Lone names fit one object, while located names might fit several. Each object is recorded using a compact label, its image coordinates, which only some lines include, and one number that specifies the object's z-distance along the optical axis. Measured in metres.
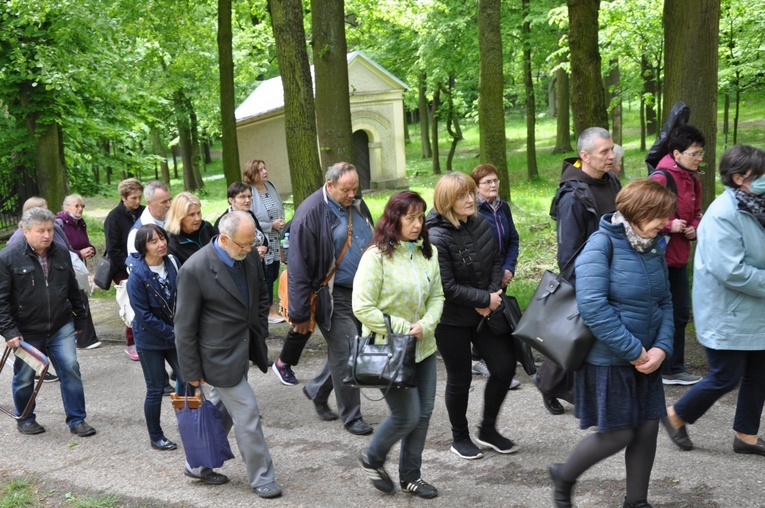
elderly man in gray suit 5.16
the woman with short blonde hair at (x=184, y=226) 6.73
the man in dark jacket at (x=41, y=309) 6.62
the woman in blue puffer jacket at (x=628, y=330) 4.20
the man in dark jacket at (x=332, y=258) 5.96
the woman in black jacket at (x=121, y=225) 8.44
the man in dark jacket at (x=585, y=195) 5.71
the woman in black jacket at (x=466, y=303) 5.24
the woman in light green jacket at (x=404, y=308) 4.76
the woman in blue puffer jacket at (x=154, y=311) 6.01
